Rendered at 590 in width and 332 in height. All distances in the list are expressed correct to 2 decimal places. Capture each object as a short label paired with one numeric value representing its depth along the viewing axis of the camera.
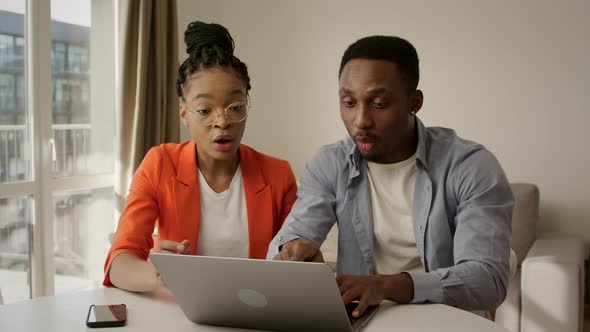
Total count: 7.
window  3.26
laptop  1.09
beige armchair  2.65
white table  1.21
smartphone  1.24
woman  1.74
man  1.45
